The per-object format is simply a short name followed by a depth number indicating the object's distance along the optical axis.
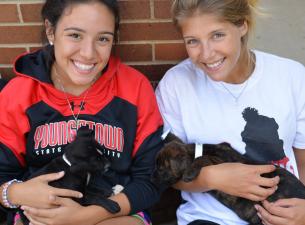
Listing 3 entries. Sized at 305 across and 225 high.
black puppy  2.37
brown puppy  2.52
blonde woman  2.45
